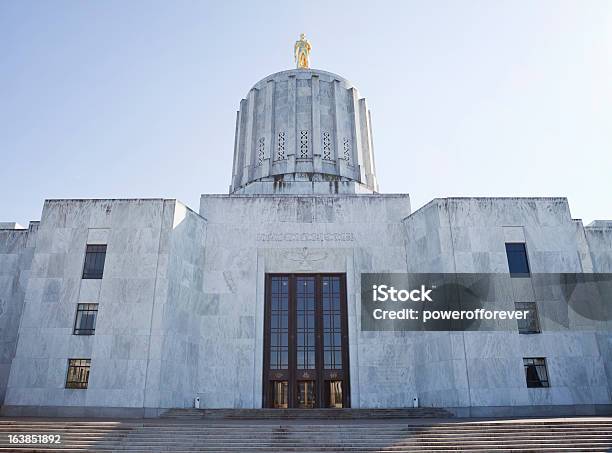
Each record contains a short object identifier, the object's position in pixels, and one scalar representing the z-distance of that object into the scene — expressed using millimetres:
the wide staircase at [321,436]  16375
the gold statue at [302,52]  39562
